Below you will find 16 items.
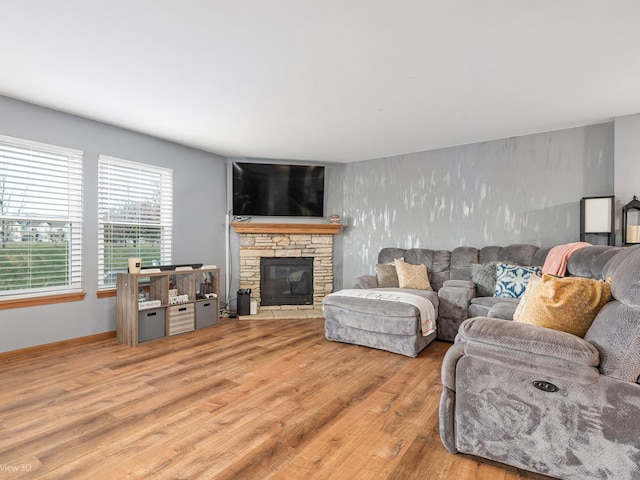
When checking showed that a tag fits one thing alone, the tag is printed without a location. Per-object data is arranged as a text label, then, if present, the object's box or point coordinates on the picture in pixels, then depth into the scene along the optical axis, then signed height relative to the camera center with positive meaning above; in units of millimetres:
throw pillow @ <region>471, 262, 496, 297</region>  3850 -490
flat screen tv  5328 +703
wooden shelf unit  3627 -859
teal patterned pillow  3496 -448
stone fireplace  5309 -252
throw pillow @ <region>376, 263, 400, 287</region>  4484 -529
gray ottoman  3266 -890
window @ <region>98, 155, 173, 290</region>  3904 +214
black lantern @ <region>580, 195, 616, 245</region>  3465 +209
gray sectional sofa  2975 -695
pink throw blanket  3123 -210
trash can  4984 -1009
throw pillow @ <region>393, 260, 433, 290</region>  4281 -514
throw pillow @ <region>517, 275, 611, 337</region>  1660 -331
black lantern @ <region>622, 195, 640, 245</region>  3295 +157
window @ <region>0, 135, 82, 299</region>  3186 +130
